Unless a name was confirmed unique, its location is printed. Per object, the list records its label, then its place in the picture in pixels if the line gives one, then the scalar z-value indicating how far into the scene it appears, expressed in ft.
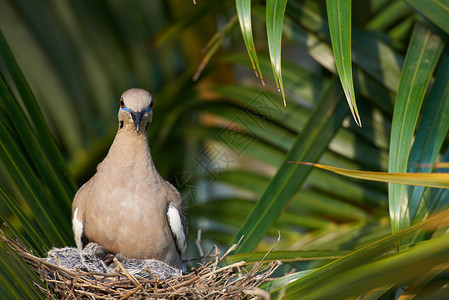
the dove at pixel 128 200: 16.30
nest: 13.52
